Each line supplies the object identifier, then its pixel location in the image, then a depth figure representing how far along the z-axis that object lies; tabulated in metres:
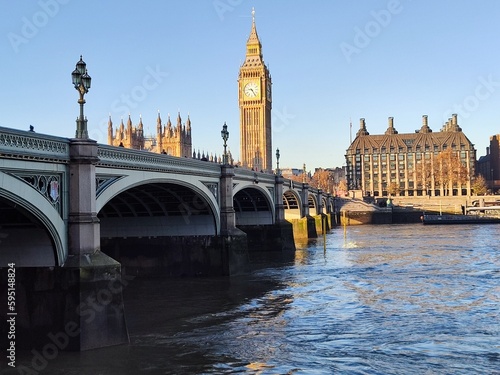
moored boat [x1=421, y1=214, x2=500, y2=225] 92.47
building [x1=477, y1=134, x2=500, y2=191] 161.62
